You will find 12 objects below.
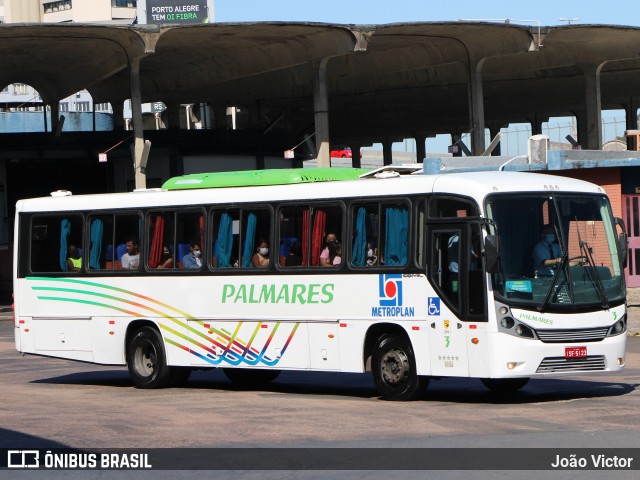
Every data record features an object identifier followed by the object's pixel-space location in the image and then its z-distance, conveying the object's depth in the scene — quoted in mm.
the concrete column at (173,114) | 71562
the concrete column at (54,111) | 64750
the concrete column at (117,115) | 69875
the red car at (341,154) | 131988
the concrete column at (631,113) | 85312
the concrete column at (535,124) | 90062
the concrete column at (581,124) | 87294
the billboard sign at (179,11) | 115112
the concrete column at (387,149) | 98750
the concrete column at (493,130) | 93688
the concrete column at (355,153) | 100875
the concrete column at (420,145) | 97188
